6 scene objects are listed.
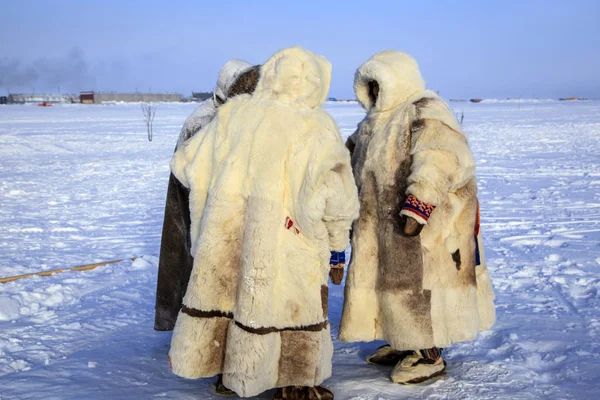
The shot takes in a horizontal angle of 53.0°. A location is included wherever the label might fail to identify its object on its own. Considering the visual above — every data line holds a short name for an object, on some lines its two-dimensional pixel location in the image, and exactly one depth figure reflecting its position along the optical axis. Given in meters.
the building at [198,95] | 81.97
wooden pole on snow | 4.55
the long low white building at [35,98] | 77.19
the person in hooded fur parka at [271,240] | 2.47
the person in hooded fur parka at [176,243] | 3.02
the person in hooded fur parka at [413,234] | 2.85
